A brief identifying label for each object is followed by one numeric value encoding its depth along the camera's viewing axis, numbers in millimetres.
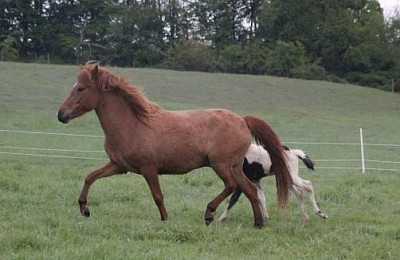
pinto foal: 17094
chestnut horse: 15180
